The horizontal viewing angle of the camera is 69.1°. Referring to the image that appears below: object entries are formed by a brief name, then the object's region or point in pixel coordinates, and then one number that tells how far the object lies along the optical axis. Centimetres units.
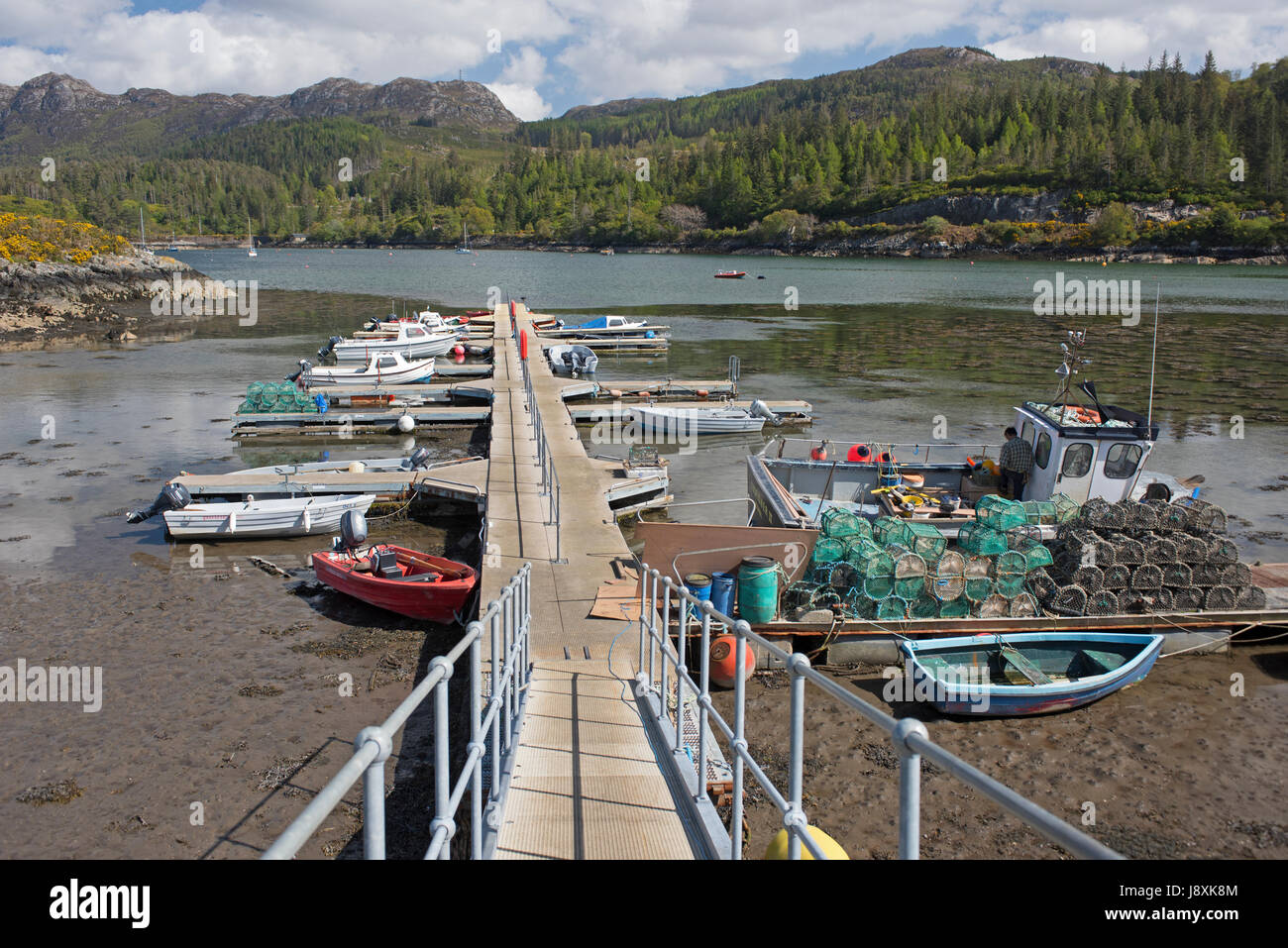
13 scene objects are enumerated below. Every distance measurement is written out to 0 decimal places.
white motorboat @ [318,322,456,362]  4575
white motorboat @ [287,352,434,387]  3878
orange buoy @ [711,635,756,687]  1398
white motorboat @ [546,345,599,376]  4453
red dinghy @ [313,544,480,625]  1603
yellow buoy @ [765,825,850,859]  541
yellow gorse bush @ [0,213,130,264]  8350
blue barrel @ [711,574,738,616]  1438
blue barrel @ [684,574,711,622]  1413
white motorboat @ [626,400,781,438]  3359
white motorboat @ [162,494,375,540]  2102
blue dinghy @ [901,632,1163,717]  1321
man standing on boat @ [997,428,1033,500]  1966
